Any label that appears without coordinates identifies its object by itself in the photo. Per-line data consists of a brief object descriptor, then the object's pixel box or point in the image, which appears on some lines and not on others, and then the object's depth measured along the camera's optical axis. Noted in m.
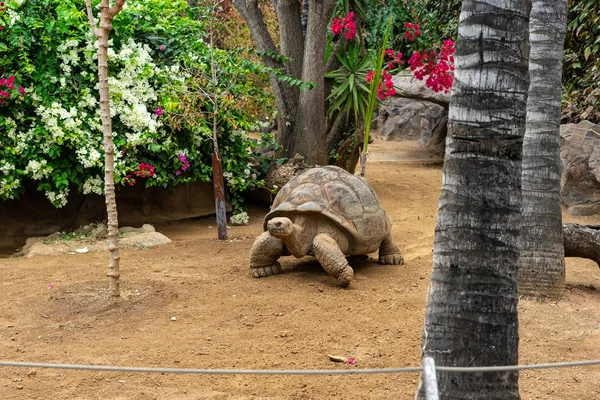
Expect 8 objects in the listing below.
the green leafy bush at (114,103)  7.59
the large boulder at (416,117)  12.98
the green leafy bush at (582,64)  10.41
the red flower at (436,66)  9.40
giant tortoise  6.13
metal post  2.09
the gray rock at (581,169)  9.20
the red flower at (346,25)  9.33
